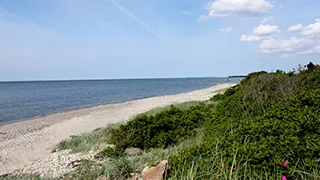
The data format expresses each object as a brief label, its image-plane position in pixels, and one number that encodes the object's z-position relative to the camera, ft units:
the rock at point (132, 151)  22.52
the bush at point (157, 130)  24.64
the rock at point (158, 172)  14.03
